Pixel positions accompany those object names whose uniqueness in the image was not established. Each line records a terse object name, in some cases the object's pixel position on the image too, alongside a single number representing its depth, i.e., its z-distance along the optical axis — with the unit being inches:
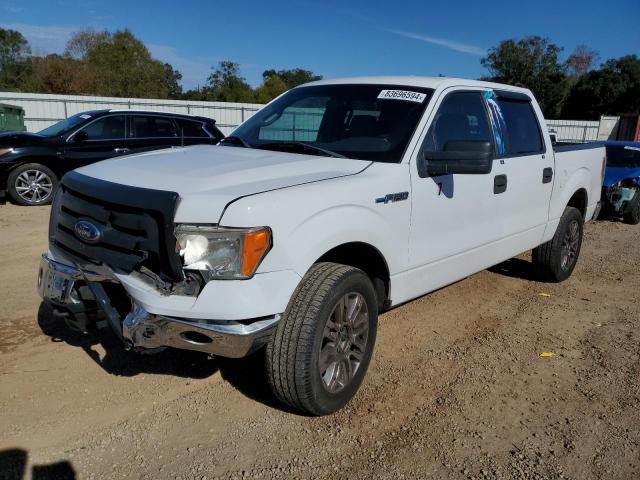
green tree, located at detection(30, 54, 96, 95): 1704.0
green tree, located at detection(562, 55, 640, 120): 1775.3
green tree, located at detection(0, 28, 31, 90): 1925.4
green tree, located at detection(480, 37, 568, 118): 1937.7
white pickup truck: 101.2
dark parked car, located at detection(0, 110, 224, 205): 364.2
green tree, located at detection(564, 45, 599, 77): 2156.7
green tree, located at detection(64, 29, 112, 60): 2038.6
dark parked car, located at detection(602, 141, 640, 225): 384.8
